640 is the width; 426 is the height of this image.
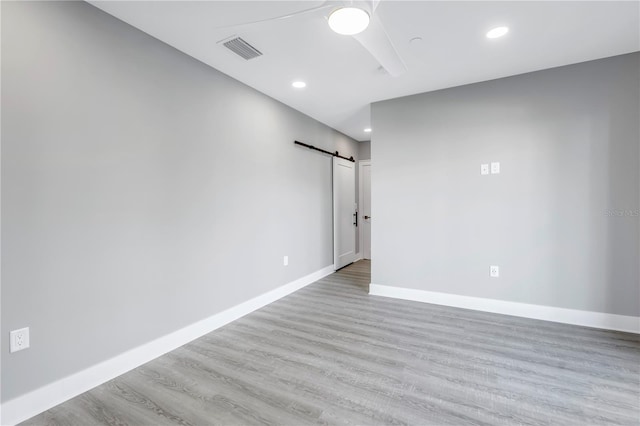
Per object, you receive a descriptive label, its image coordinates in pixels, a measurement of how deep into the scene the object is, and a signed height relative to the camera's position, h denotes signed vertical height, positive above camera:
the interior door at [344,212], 5.32 -0.07
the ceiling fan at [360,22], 1.58 +1.10
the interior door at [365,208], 6.35 +0.01
